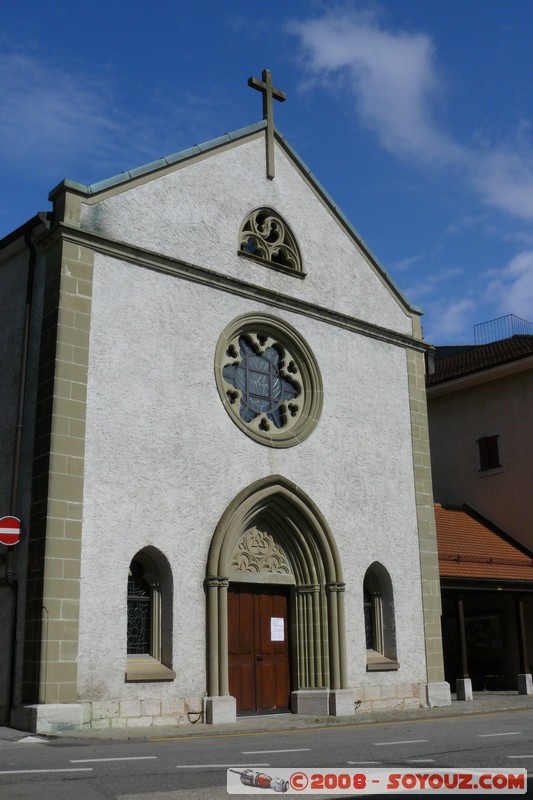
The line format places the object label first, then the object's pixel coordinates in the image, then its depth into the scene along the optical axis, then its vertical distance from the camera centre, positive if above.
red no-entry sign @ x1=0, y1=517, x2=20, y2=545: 12.91 +1.82
